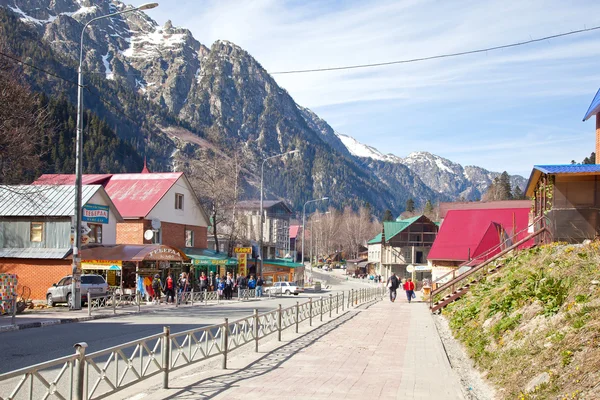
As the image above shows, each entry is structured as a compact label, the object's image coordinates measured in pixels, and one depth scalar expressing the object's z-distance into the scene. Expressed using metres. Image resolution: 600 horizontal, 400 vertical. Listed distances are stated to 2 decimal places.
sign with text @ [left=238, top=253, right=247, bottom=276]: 46.94
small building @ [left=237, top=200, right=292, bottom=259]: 66.51
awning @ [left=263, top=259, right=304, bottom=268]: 63.38
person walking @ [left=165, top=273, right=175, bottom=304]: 32.59
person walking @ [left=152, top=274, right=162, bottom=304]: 33.12
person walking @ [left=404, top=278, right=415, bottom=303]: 36.81
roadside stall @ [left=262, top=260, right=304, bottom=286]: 63.34
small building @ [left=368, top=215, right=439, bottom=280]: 87.44
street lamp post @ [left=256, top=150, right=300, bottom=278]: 44.49
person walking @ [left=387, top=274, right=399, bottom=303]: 38.16
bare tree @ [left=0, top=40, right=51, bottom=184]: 23.27
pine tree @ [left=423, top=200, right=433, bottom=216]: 158.40
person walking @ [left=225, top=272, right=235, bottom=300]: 39.22
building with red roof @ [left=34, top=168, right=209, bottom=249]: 41.47
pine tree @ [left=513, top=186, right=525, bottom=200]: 133.60
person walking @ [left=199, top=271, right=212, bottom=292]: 38.47
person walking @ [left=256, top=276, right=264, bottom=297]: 44.38
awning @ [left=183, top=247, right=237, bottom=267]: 42.49
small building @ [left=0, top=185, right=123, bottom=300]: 33.66
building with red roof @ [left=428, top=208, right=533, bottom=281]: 49.97
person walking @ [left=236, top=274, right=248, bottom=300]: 41.19
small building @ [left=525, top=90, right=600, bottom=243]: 20.83
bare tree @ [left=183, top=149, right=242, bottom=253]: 49.81
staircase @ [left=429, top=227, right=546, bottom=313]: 24.62
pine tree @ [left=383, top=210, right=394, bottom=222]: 173.50
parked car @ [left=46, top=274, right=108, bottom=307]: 28.73
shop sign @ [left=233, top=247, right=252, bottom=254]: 47.03
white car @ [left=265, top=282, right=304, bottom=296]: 51.34
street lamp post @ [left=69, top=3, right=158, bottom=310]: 24.30
